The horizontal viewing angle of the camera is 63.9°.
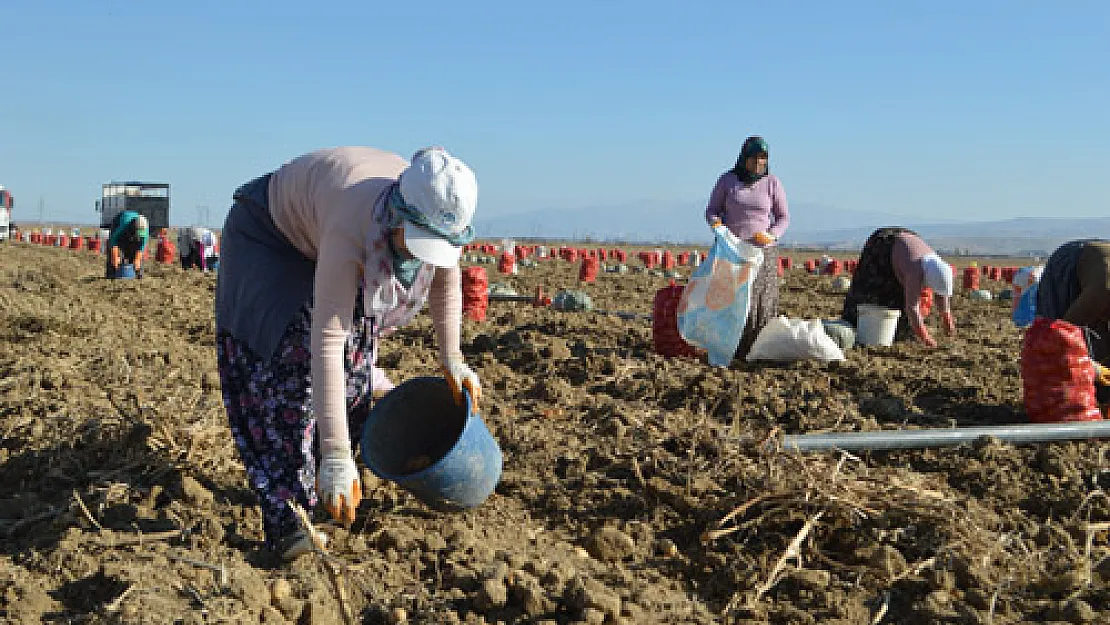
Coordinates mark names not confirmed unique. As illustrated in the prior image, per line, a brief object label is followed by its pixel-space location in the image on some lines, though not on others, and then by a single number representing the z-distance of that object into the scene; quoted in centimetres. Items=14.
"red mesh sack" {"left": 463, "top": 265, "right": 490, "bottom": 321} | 798
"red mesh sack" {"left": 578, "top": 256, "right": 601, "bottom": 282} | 1482
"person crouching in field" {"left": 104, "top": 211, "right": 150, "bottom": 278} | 1113
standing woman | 585
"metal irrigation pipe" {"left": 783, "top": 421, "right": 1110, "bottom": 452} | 368
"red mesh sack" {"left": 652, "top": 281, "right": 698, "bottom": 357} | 605
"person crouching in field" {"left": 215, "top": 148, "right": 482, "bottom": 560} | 222
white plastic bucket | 673
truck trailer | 2817
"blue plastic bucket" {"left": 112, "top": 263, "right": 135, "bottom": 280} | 1142
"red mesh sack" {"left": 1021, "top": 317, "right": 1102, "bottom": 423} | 441
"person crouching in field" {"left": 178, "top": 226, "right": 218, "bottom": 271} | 1487
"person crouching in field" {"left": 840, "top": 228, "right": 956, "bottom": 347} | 643
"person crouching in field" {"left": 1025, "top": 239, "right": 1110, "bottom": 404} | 480
